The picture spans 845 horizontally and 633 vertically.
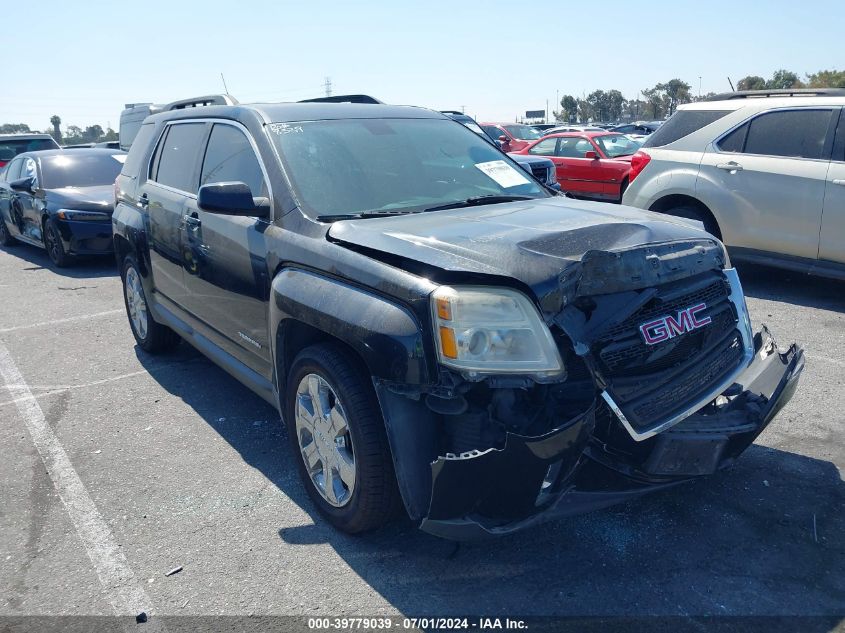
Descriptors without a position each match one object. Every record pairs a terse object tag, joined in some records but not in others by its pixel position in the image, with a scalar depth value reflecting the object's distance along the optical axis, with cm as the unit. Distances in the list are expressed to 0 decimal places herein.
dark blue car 984
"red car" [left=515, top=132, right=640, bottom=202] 1295
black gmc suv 264
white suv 652
